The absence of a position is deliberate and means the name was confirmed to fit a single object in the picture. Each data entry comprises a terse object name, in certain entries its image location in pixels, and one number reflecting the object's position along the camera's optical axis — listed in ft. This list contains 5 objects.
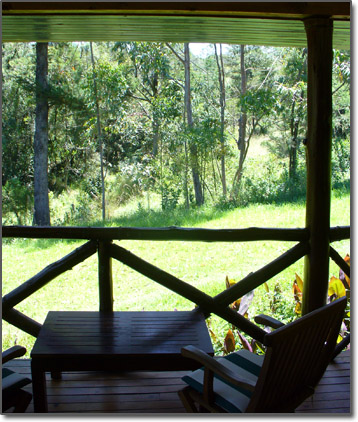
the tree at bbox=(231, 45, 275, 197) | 35.37
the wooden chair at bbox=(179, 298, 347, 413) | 5.78
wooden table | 7.08
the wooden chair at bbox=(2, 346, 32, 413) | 6.37
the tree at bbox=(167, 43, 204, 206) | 36.12
